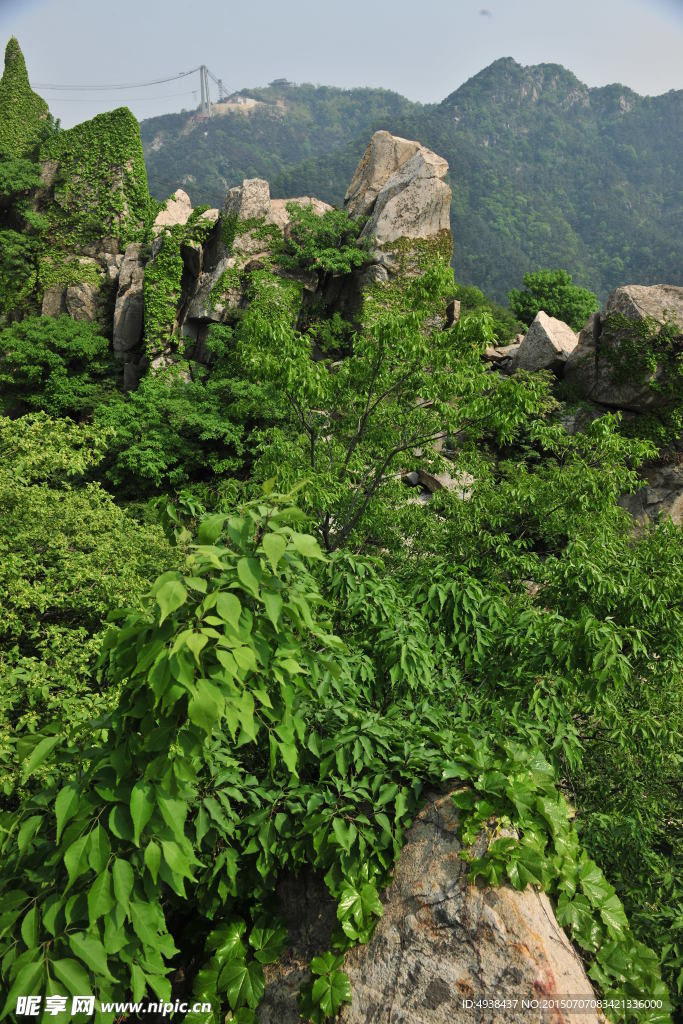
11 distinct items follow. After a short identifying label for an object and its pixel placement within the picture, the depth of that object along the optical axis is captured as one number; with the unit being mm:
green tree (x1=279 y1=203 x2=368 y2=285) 19562
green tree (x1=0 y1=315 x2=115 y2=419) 18047
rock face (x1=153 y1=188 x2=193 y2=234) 22031
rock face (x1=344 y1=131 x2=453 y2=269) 19578
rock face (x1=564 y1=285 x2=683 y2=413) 16353
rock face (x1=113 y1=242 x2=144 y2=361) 20391
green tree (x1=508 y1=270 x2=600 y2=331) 27531
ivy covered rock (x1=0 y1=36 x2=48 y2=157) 23828
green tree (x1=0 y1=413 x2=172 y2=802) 5266
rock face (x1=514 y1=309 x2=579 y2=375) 17609
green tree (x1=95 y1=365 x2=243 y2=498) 15039
